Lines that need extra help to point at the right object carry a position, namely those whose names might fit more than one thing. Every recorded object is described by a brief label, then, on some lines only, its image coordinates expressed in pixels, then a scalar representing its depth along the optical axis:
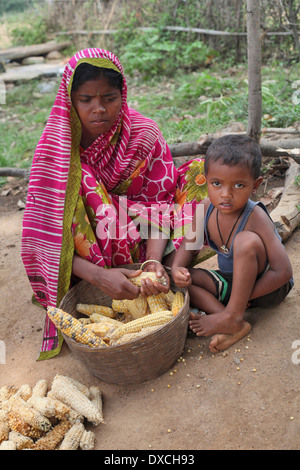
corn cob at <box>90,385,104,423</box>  2.25
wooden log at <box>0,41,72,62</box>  11.43
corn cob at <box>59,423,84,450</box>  2.05
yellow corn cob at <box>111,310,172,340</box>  2.38
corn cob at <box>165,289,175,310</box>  2.68
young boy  2.30
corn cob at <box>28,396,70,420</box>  2.17
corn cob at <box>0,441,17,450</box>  2.04
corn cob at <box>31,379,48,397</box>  2.36
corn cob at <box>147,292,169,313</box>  2.58
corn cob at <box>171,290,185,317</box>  2.43
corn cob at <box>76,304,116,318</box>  2.74
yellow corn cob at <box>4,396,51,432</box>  2.12
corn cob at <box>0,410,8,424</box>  2.18
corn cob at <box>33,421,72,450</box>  2.08
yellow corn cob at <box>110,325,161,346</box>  2.31
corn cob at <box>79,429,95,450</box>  2.06
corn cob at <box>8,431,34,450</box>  2.07
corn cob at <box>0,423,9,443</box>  2.13
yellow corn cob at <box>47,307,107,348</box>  2.30
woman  2.60
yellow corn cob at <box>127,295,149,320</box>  2.68
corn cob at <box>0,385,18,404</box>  2.36
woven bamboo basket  2.16
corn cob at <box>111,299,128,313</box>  2.72
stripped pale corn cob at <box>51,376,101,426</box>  2.15
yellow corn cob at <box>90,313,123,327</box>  2.56
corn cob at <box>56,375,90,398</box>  2.35
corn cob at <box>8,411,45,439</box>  2.12
